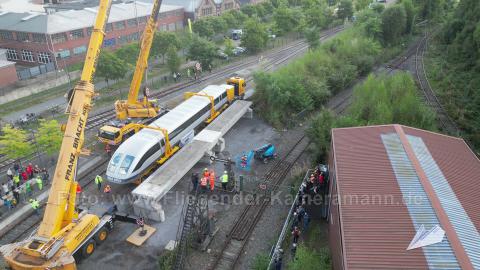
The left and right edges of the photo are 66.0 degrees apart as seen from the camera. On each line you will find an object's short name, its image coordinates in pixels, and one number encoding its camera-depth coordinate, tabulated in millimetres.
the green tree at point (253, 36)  53656
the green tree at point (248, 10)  78938
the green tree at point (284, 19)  65062
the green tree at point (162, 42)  47562
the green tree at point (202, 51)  45000
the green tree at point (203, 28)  60597
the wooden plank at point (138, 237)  17812
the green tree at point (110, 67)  37812
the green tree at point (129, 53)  42688
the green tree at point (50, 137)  23734
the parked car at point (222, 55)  52419
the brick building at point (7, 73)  39656
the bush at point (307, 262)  14141
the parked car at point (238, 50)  55331
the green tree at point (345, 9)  74625
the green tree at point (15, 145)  22555
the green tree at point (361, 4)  78231
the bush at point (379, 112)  24500
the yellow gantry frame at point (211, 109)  29812
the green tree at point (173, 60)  42844
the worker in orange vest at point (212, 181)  21016
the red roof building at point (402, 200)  11750
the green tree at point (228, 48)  51969
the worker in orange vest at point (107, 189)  21203
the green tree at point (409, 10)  54894
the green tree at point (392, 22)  50125
